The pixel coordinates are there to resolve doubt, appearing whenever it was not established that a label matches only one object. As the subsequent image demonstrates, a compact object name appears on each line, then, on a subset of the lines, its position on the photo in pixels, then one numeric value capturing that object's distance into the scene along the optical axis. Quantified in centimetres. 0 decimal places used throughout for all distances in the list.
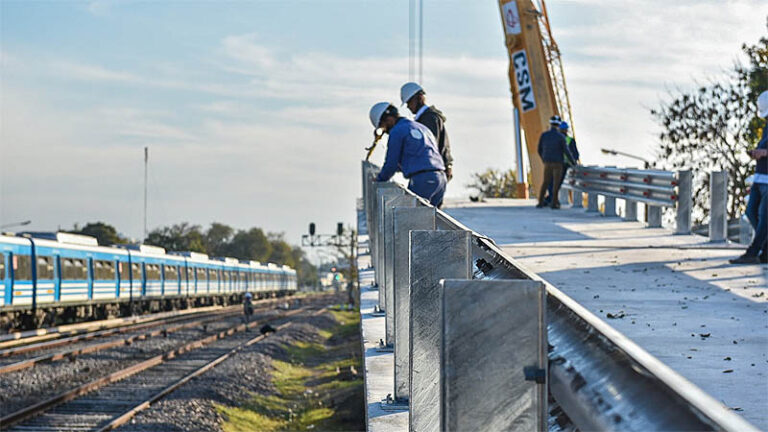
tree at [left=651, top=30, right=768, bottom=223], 3416
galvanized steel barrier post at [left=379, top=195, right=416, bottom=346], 722
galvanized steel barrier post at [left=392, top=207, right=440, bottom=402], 532
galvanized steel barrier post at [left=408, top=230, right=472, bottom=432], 397
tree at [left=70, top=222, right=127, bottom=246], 11906
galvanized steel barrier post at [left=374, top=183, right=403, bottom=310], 888
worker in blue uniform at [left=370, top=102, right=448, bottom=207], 998
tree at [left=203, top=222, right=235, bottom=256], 17450
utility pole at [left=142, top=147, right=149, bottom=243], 7324
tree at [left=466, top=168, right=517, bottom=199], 6406
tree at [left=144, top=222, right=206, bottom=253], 13512
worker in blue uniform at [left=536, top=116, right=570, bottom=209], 2191
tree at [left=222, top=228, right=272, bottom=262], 18050
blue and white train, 3039
